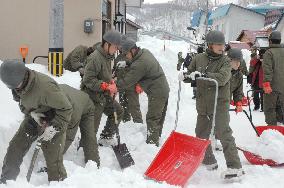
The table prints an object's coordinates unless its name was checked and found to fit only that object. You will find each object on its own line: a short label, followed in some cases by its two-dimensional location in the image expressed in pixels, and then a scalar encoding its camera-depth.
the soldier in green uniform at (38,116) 4.00
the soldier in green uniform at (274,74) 7.62
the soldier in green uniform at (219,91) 5.39
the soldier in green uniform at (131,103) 8.41
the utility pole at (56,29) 7.22
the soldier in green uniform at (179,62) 18.23
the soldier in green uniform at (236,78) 6.49
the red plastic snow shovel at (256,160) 6.02
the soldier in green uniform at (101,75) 5.87
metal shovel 5.82
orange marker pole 9.13
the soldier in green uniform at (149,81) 6.54
